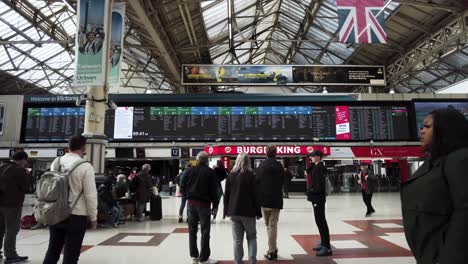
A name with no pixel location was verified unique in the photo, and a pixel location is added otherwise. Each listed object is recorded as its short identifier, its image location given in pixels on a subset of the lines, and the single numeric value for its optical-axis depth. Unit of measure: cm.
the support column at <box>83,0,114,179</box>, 823
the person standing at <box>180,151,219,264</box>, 470
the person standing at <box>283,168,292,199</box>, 1678
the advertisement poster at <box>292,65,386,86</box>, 1605
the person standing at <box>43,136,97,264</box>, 313
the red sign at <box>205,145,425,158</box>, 1420
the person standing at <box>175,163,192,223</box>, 889
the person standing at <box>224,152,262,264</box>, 435
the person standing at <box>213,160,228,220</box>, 881
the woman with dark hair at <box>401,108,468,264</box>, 142
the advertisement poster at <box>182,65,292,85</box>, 1598
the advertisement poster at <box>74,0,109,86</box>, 783
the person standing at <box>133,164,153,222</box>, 916
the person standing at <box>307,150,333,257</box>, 532
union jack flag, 843
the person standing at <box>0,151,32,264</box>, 472
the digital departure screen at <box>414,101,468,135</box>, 1480
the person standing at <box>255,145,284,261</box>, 493
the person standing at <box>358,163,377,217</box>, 1006
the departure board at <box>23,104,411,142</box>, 1455
